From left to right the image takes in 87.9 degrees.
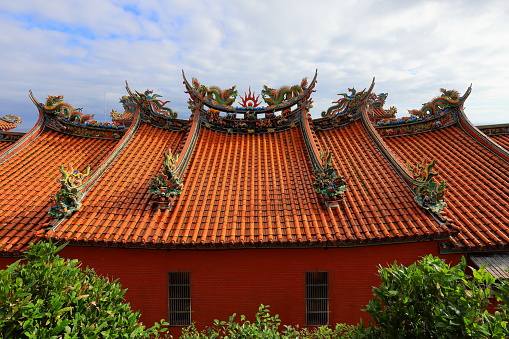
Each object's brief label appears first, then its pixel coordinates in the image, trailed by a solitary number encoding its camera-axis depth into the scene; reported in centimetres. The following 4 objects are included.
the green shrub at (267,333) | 395
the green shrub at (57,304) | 285
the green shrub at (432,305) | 281
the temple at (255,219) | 601
